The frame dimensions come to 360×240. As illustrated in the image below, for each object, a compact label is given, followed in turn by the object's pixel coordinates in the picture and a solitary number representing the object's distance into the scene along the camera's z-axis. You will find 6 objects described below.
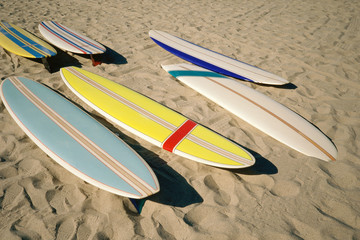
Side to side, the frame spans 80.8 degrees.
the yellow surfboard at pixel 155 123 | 1.85
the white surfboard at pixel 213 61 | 3.04
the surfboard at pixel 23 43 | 2.87
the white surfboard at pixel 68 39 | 3.11
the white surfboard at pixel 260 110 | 2.10
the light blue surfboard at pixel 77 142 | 1.57
